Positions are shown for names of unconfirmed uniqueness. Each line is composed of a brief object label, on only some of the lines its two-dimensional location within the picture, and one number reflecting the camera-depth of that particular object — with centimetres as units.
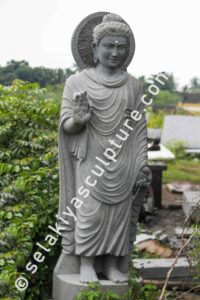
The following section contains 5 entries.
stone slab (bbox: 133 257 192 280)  542
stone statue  429
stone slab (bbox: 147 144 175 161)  1121
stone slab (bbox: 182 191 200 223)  795
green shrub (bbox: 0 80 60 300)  442
